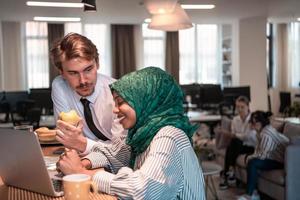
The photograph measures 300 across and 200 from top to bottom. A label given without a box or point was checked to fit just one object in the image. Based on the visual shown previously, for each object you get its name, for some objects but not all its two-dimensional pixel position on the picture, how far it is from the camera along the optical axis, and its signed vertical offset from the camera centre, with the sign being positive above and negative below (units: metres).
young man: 1.69 -0.03
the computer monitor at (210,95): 8.45 -0.29
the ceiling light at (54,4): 6.61 +1.38
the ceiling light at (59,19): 8.47 +1.44
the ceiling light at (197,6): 7.09 +1.40
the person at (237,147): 4.83 -0.81
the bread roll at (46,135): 1.99 -0.25
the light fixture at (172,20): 3.57 +0.57
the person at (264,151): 4.02 -0.73
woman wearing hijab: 1.07 -0.19
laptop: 1.14 -0.24
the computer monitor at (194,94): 8.45 -0.26
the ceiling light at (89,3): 3.36 +0.70
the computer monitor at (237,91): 8.41 -0.21
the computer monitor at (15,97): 8.02 -0.24
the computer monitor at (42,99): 7.71 -0.28
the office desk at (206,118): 6.68 -0.61
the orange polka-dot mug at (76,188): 1.05 -0.28
